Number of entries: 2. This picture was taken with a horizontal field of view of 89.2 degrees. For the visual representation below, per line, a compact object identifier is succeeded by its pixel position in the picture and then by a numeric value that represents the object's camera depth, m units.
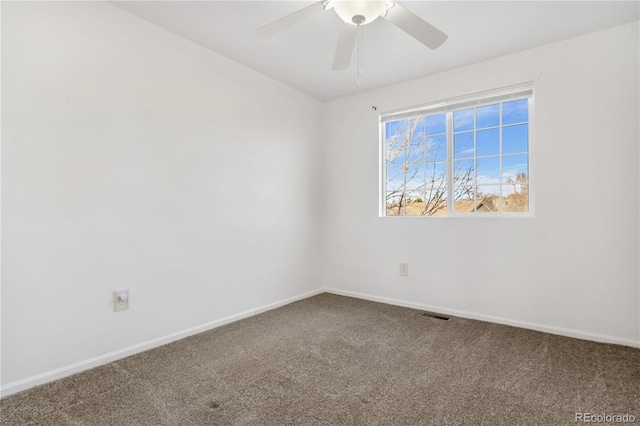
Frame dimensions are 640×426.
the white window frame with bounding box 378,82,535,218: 2.57
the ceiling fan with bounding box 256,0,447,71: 1.54
